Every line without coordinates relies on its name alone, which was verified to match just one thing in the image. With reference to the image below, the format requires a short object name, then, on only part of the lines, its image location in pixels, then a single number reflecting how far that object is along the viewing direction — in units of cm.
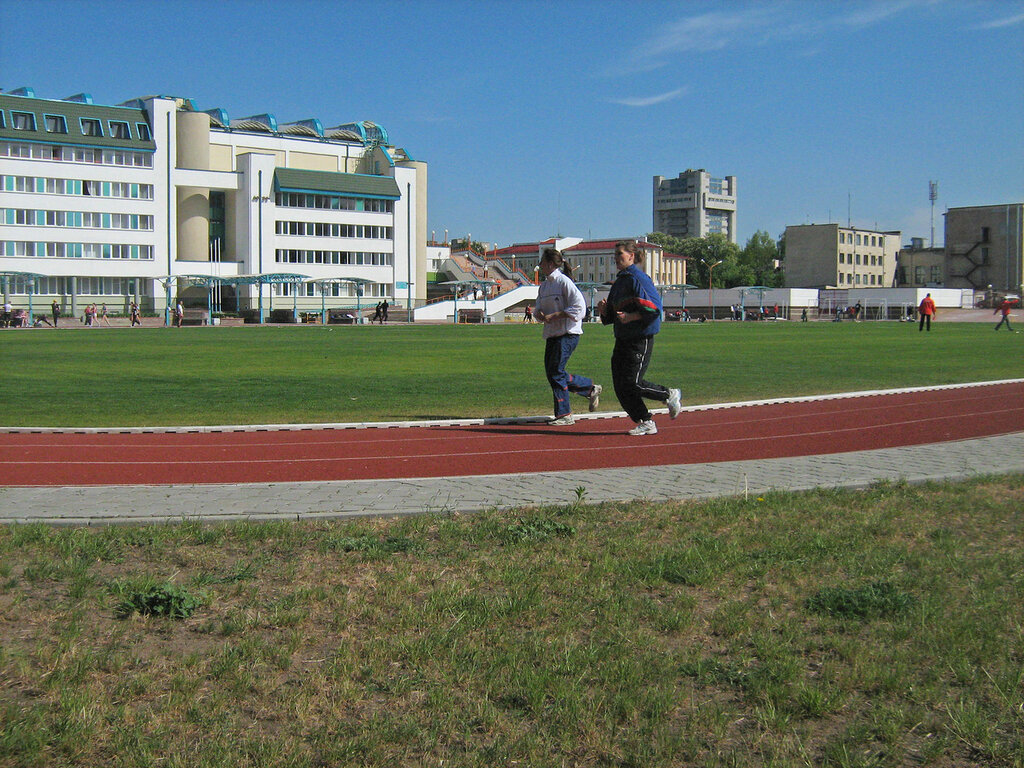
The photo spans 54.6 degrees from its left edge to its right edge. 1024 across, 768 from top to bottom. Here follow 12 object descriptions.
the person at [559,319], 1124
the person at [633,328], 1039
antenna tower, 14088
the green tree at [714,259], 16800
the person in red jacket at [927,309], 4969
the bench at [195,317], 7218
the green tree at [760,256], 17275
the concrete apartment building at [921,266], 14788
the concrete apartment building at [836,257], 14112
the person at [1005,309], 5452
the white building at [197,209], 7731
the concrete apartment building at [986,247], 12450
